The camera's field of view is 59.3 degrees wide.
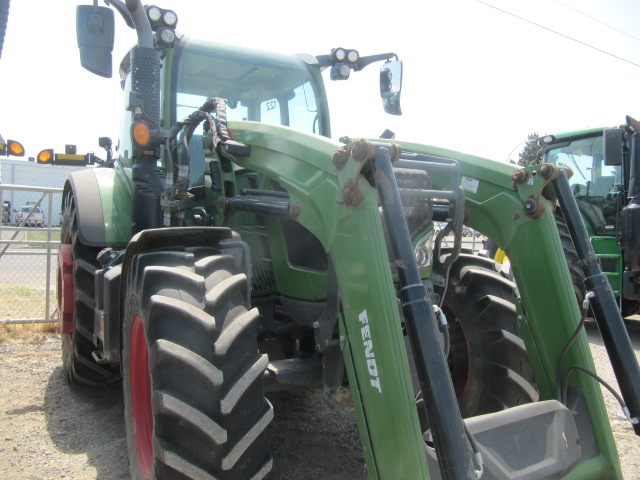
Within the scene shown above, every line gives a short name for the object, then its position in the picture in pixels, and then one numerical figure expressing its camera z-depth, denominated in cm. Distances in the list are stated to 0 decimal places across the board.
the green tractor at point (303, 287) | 210
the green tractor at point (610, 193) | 714
